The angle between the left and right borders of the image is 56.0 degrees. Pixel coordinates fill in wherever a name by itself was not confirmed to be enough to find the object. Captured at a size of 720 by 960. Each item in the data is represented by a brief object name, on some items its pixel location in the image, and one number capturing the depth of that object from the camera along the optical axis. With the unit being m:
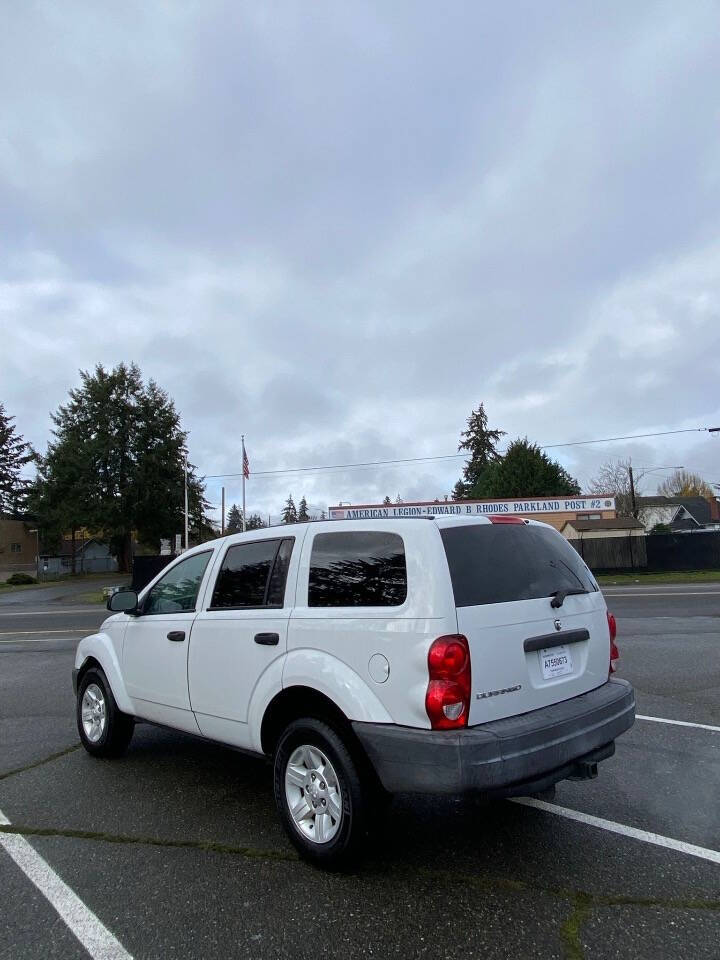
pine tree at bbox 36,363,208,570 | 56.62
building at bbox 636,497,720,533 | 82.88
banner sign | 38.84
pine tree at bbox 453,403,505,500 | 79.31
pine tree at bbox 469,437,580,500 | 53.56
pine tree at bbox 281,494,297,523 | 137.38
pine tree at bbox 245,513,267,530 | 118.12
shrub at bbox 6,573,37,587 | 48.75
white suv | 3.19
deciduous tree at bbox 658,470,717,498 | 100.25
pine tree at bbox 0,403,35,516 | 74.75
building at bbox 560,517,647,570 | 32.25
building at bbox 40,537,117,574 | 66.01
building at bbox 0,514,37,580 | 72.50
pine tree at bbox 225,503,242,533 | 98.70
